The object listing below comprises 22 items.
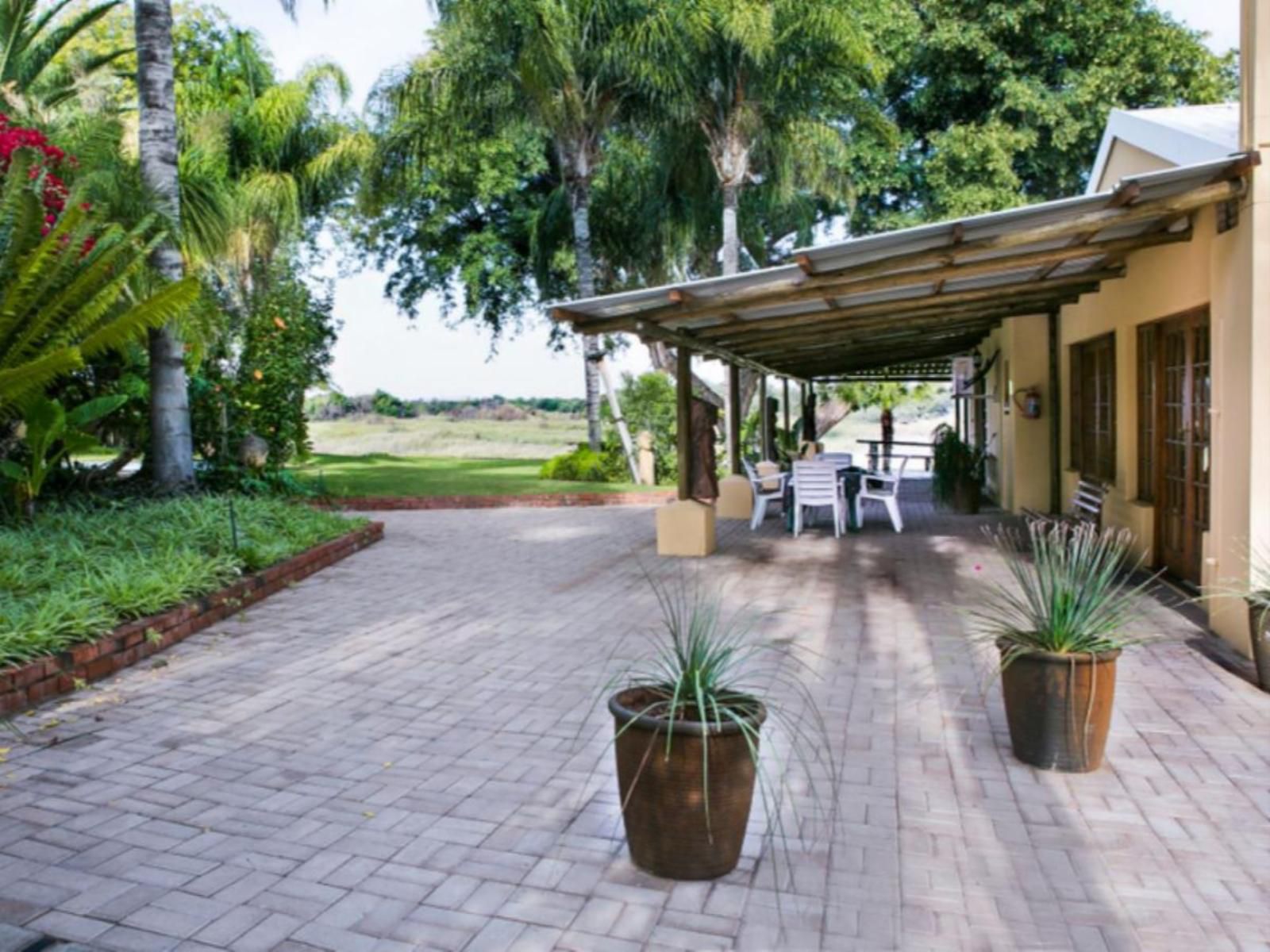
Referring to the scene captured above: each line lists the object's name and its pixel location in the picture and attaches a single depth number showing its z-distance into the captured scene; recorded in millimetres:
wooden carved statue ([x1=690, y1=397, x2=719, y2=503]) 10094
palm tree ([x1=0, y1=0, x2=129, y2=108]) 11906
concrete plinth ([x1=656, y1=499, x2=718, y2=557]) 9961
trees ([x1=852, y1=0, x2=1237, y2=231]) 19719
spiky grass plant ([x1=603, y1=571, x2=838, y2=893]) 3141
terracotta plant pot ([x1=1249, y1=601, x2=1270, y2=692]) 4941
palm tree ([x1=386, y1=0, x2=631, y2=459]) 15930
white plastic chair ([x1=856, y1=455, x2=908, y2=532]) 11711
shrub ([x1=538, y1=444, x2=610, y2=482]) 18344
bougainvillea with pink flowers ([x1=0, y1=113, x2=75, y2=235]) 8500
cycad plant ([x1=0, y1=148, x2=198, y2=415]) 7129
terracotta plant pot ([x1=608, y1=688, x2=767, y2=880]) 3096
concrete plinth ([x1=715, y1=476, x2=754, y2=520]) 13445
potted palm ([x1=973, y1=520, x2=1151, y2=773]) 3957
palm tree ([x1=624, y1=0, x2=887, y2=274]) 15594
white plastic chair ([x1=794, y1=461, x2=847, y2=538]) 11156
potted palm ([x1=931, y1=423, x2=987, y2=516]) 13359
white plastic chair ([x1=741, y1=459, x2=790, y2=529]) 12422
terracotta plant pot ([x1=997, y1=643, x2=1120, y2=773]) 3941
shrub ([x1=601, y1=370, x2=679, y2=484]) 18797
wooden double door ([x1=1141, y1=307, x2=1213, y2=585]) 7027
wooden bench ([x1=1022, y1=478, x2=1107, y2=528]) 8750
